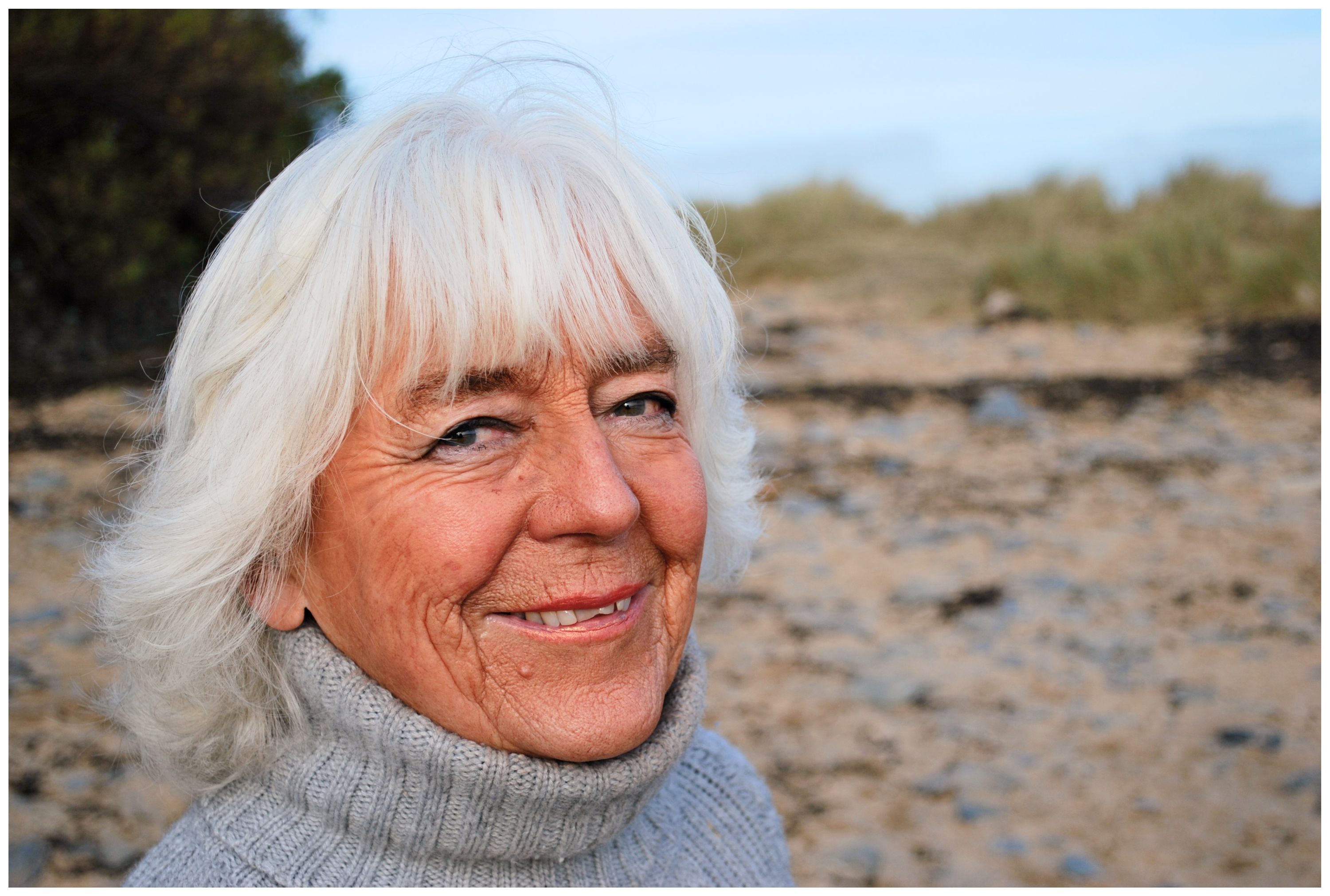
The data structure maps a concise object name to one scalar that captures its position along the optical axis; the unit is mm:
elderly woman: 747
